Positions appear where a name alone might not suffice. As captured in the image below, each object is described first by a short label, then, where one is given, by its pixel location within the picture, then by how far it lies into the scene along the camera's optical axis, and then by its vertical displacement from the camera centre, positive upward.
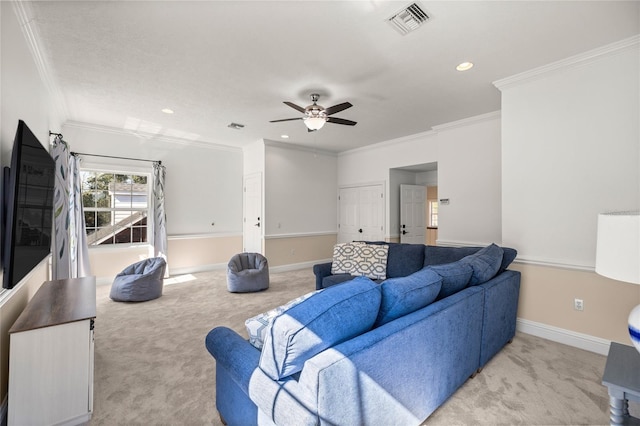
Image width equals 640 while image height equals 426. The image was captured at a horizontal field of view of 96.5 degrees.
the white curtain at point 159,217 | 5.24 -0.08
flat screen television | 1.66 +0.04
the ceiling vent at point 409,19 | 2.06 +1.46
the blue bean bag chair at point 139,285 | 3.94 -1.00
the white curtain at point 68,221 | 3.32 -0.10
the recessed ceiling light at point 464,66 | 2.81 +1.47
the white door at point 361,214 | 6.12 -0.03
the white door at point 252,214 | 5.94 -0.02
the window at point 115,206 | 4.99 +0.13
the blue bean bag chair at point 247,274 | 4.41 -0.96
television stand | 1.59 -0.90
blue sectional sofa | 1.09 -0.66
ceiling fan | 3.09 +1.11
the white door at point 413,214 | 6.09 -0.03
